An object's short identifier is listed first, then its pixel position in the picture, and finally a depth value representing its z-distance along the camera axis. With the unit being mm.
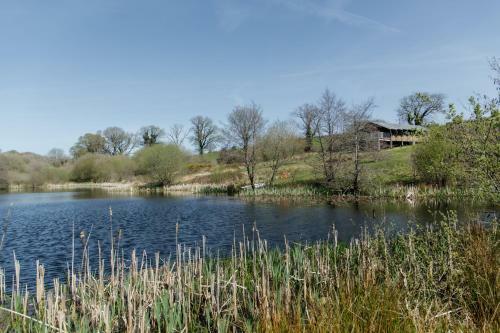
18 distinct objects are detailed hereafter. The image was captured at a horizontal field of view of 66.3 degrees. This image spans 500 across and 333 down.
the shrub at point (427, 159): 36569
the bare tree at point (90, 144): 115125
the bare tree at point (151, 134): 117625
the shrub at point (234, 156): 53375
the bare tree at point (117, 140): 117125
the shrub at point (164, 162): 70312
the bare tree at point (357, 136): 40031
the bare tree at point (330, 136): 42219
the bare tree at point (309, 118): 45225
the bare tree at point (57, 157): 112312
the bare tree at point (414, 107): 91450
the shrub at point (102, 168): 86438
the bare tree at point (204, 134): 110000
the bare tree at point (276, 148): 51594
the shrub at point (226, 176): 59781
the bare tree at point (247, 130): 52253
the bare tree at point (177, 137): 118450
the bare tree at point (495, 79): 10338
